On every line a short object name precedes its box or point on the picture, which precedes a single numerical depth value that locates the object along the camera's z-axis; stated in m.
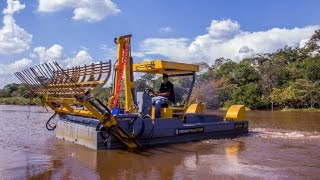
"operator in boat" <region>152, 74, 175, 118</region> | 8.10
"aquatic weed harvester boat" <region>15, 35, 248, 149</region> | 6.49
